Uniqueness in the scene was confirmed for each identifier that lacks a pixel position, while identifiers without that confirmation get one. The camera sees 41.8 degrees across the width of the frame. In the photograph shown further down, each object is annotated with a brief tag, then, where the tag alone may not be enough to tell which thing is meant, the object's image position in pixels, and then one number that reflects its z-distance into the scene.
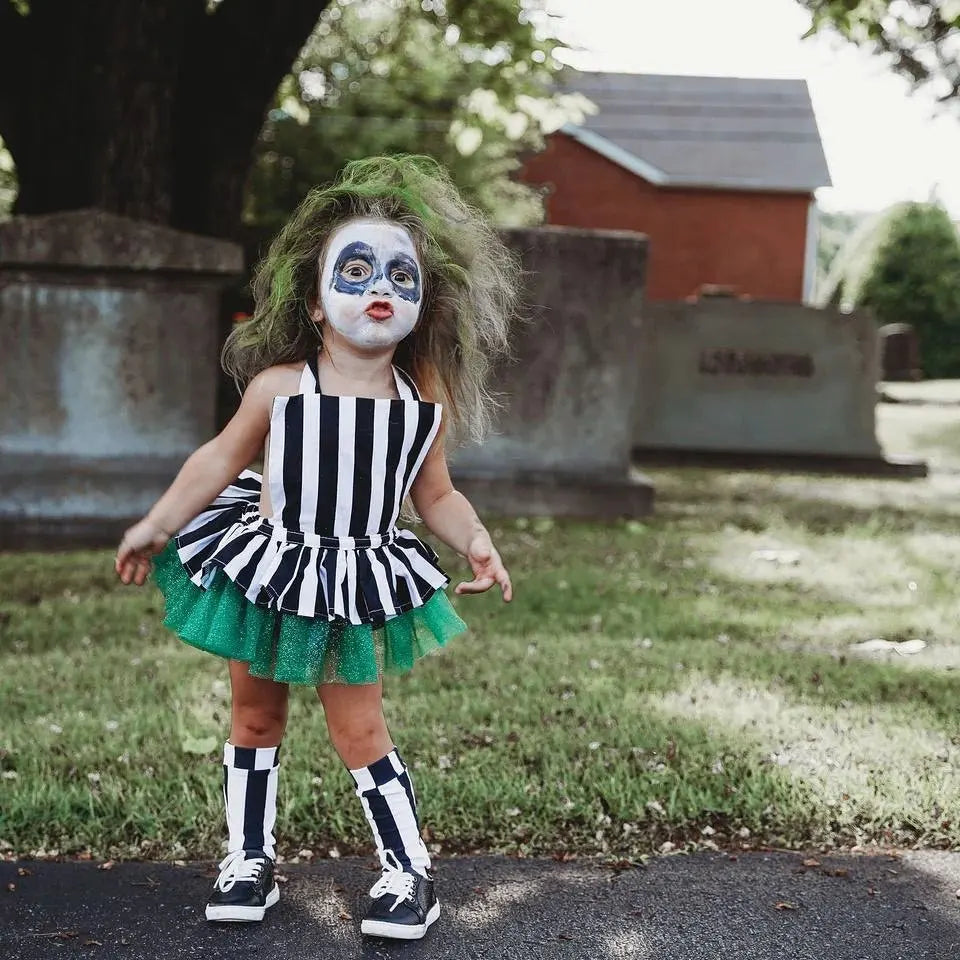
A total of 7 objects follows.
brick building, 26.89
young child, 2.71
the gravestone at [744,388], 12.54
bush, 30.20
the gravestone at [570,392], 8.38
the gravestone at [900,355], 26.69
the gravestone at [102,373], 6.93
